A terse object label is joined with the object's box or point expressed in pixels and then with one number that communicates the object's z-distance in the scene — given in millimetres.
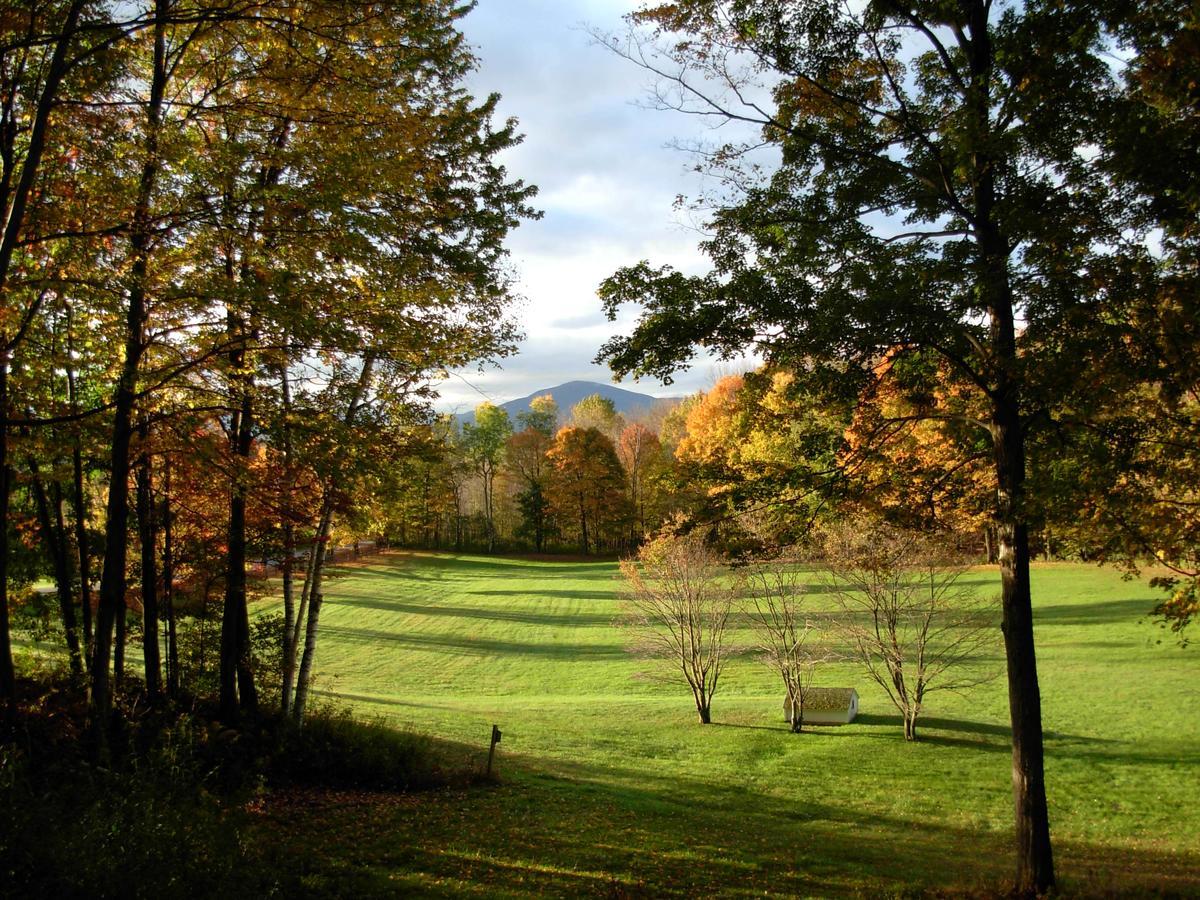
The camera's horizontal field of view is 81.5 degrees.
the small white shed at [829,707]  19594
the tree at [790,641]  19141
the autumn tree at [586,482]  61344
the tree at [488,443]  62938
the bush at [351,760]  10930
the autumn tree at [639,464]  61125
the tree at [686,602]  20328
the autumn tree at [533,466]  63025
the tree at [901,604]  15766
